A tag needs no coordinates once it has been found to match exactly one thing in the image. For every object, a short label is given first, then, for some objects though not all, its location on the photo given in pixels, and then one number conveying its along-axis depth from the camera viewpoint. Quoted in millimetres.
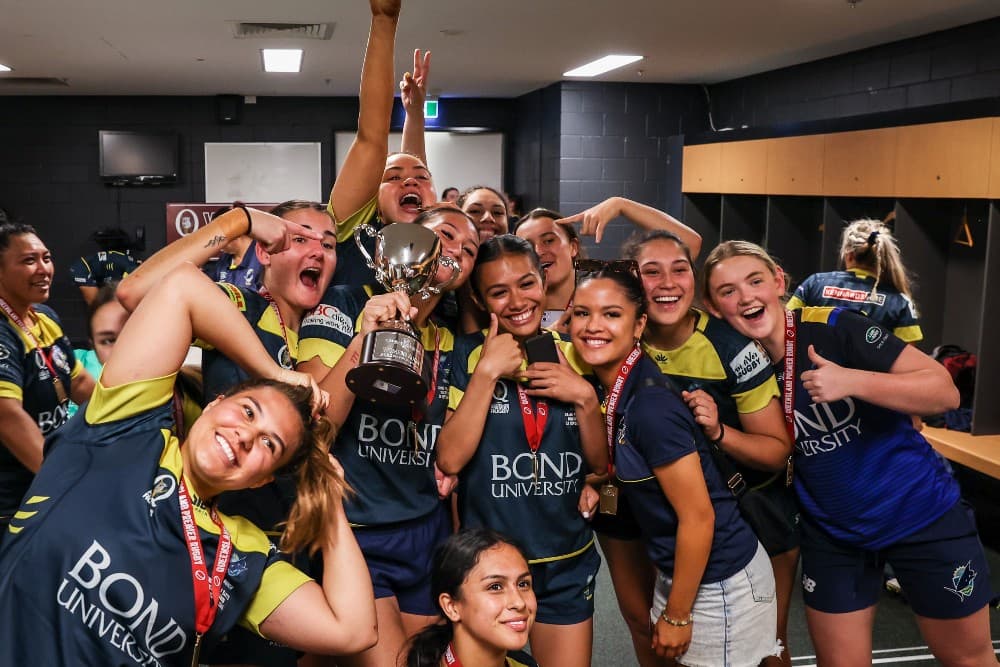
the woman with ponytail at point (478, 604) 1977
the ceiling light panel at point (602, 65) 7160
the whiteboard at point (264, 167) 10531
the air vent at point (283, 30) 5699
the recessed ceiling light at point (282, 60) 6902
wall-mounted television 10219
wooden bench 4230
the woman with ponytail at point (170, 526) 1477
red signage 6828
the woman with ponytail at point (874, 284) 4414
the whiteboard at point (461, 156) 10633
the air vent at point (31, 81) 8555
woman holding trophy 1969
